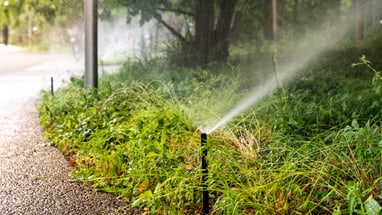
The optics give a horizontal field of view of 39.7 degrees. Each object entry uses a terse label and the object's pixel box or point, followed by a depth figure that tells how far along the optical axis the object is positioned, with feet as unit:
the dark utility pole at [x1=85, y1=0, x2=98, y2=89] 22.15
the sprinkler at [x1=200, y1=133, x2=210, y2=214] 9.69
